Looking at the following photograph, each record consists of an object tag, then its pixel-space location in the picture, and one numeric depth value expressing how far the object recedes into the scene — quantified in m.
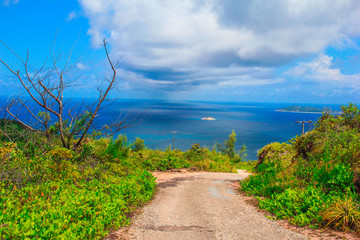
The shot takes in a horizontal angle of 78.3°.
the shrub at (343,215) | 4.36
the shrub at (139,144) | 23.48
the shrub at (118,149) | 11.30
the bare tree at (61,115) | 8.55
